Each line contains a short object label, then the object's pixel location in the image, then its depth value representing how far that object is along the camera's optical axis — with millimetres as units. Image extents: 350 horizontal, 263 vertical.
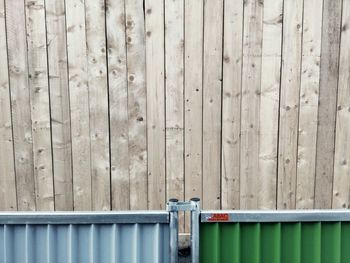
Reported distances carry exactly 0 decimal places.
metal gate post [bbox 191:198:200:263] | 1640
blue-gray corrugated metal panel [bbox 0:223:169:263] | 1722
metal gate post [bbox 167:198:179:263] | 1641
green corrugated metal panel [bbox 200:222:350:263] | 1718
